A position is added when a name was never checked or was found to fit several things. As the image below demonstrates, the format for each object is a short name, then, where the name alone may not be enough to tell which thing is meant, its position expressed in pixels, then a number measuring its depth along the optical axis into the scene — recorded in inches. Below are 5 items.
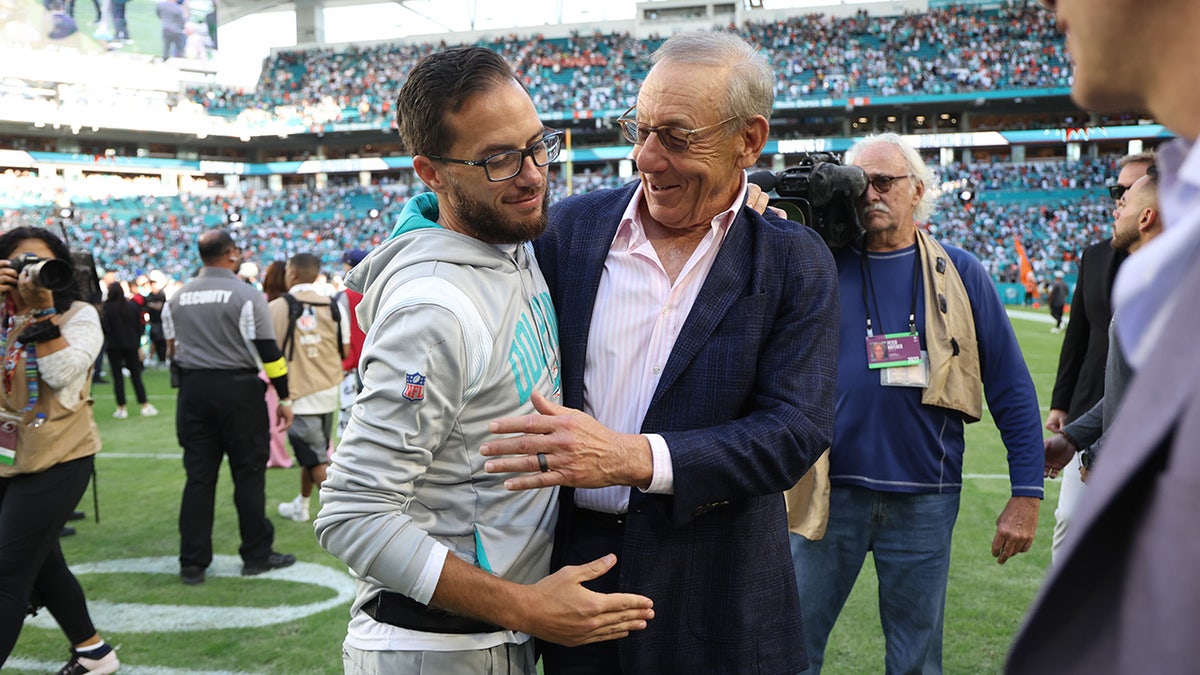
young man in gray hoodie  61.3
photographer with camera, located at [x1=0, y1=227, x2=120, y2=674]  141.6
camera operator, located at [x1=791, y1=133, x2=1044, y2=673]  121.0
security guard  216.8
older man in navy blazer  70.6
